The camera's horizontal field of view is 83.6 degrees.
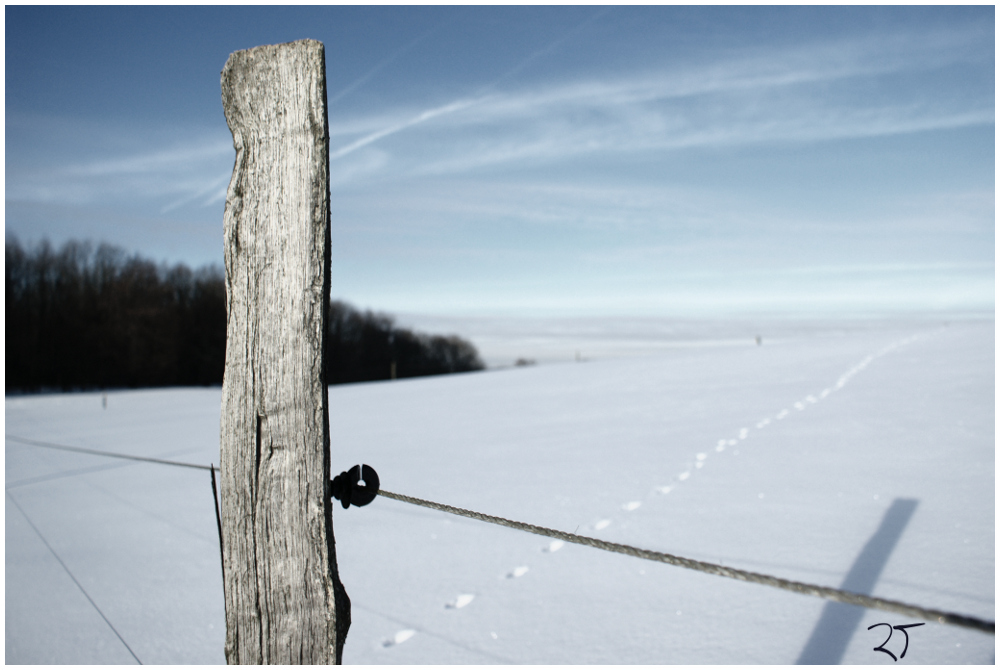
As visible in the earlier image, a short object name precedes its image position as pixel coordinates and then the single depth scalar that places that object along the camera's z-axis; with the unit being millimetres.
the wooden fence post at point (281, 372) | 1177
